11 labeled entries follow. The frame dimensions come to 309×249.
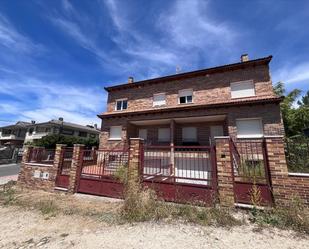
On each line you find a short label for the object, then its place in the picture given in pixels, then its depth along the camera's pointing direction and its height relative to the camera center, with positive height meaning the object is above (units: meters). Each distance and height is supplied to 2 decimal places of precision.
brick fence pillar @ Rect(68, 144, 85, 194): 7.25 -0.44
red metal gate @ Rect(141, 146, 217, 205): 5.31 -0.99
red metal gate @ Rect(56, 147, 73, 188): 7.66 -0.64
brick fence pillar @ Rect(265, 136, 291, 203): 4.63 -0.16
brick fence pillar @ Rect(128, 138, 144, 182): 6.27 -0.03
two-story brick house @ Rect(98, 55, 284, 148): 11.23 +4.04
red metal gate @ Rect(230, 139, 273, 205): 4.84 -0.82
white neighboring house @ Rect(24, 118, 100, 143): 35.09 +6.21
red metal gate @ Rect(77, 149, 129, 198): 6.61 -0.80
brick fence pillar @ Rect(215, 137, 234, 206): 5.05 -0.37
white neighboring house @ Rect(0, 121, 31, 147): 41.12 +5.54
